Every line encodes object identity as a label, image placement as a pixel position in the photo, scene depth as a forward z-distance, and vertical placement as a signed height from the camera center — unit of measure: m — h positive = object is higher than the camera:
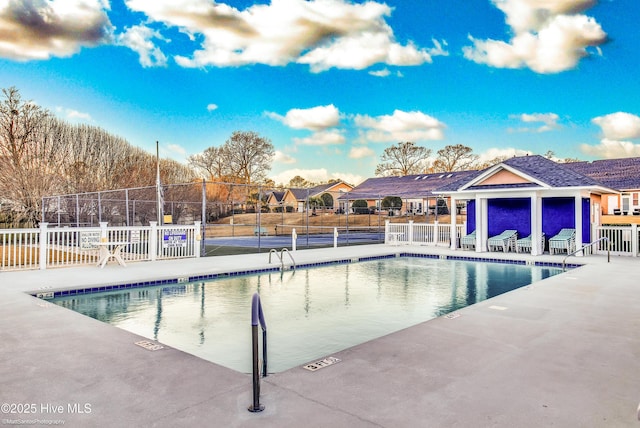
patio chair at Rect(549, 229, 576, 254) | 14.26 -0.99
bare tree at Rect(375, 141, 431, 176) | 43.44 +5.62
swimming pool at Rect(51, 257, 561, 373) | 5.27 -1.58
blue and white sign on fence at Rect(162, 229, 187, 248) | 12.27 -0.68
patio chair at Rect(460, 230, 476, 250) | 16.17 -1.06
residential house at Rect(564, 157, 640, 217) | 23.96 +1.92
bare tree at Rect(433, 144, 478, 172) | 42.19 +5.53
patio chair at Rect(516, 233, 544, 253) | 15.18 -1.12
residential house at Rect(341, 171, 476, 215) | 32.28 +2.22
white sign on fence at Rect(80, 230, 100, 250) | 10.76 -0.62
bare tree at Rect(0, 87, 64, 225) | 23.27 +3.68
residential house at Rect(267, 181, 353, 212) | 39.78 +2.06
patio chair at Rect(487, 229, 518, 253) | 15.59 -1.00
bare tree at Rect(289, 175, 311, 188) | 61.50 +4.74
